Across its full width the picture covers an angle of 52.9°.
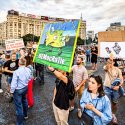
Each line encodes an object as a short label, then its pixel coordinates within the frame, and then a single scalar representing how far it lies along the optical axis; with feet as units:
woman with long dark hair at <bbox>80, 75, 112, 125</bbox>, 6.05
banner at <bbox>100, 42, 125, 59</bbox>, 14.68
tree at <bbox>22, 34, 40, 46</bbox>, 220.49
